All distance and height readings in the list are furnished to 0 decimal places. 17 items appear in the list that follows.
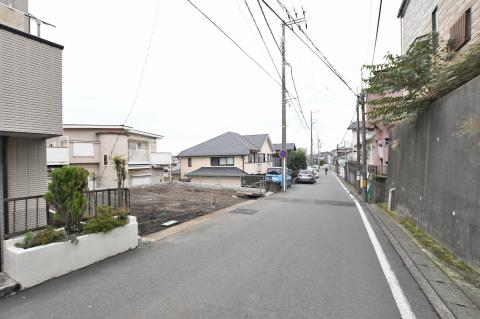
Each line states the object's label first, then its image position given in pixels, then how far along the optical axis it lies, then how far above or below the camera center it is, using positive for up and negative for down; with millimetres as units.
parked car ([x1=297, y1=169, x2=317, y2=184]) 26575 -2105
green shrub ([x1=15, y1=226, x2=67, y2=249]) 3732 -1240
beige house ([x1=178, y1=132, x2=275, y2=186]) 25922 -266
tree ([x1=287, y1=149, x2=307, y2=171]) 35000 -455
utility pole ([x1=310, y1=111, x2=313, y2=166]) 40934 +3769
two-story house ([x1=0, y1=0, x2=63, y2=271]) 4191 +954
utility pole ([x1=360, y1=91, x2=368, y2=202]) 12709 -351
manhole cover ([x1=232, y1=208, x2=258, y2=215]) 9273 -2079
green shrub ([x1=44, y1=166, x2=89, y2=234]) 4180 -630
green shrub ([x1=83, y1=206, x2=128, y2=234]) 4492 -1202
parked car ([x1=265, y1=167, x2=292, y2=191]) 18908 -1805
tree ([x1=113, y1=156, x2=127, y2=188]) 8356 -324
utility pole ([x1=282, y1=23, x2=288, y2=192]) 18422 +2439
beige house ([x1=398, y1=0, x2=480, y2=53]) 6571 +4565
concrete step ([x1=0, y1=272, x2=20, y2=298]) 3289 -1731
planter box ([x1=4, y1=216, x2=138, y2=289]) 3490 -1567
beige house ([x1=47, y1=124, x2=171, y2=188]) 17927 +538
